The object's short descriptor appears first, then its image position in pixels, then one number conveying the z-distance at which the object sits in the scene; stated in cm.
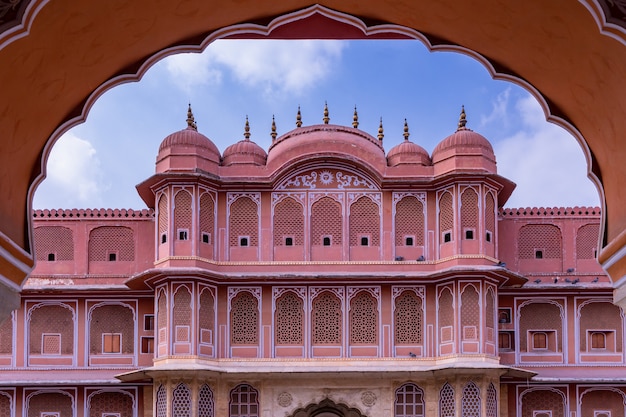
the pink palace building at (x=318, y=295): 1984
